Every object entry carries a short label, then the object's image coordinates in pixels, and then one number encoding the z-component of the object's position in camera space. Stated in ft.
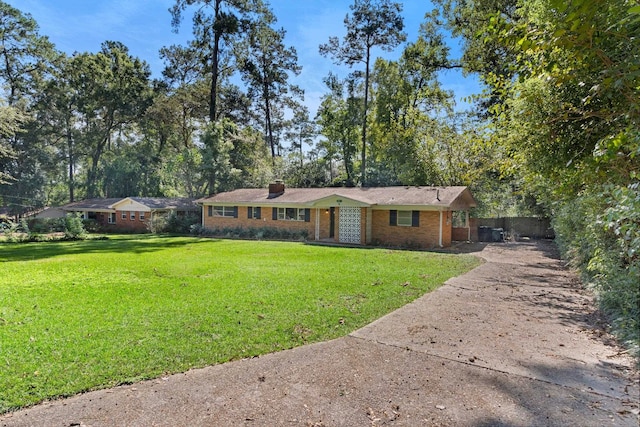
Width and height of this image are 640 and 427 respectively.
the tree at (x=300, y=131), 142.61
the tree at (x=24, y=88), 108.47
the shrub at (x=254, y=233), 73.21
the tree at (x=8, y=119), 57.25
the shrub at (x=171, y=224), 89.81
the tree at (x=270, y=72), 115.03
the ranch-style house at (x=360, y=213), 60.49
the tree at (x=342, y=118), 114.73
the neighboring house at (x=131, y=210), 95.30
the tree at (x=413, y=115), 84.94
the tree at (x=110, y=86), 113.29
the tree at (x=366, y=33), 99.45
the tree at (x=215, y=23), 92.84
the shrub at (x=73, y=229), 74.18
